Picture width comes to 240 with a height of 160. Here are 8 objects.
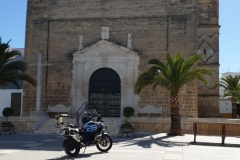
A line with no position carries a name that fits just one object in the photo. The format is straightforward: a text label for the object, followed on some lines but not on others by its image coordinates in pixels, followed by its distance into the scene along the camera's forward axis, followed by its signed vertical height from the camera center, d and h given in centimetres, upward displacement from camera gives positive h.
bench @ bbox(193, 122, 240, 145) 1394 -137
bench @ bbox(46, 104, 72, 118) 2145 -95
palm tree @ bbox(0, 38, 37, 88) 1845 +161
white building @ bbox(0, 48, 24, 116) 2889 -36
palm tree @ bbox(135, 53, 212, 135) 1692 +115
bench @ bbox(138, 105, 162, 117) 2068 -83
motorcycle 978 -127
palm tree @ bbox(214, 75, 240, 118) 2994 +103
